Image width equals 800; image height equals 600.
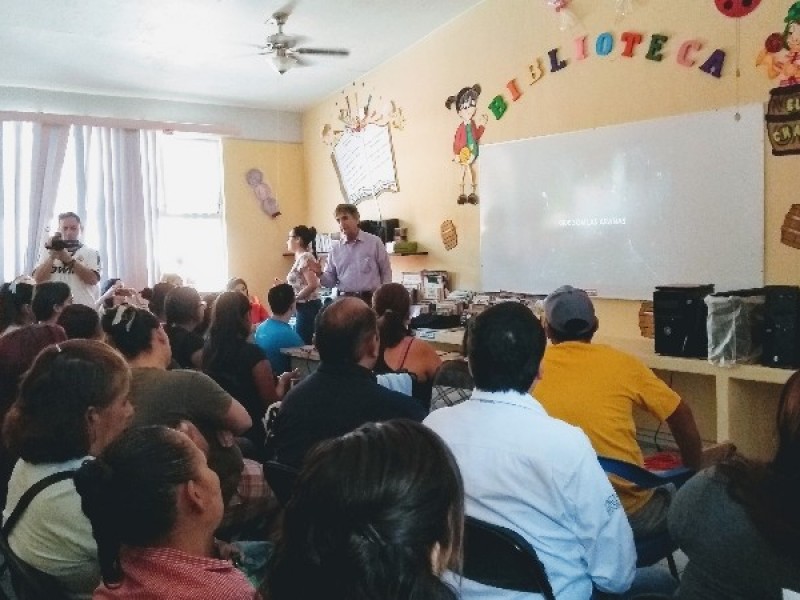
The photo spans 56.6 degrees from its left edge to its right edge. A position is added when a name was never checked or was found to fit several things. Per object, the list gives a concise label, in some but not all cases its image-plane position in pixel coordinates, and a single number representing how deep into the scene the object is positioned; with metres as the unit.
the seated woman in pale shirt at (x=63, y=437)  1.52
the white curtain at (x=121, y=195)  6.59
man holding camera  5.39
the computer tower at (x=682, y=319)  3.68
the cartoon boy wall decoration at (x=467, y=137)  5.50
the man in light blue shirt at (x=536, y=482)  1.49
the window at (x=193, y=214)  7.12
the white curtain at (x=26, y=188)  6.23
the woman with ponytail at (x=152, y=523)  1.17
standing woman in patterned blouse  5.80
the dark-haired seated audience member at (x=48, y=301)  3.64
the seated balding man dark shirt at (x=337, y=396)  2.06
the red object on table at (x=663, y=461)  2.55
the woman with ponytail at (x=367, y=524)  0.81
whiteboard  3.94
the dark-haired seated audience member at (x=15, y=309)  3.77
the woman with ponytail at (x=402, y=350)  2.82
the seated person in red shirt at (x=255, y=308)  5.83
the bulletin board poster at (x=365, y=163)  6.50
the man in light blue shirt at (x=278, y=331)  3.92
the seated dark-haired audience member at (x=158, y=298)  4.18
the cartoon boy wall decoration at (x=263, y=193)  7.49
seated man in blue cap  2.07
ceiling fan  5.01
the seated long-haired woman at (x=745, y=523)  1.09
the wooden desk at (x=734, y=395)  3.50
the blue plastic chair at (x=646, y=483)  1.99
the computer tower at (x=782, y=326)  3.32
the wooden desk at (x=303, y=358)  3.59
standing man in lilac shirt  5.87
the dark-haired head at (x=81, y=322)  3.01
